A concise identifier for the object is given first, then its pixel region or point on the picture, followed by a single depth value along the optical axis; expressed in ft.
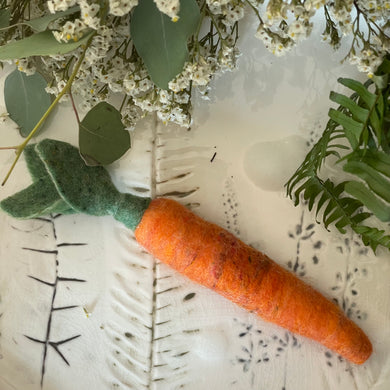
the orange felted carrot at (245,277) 0.78
